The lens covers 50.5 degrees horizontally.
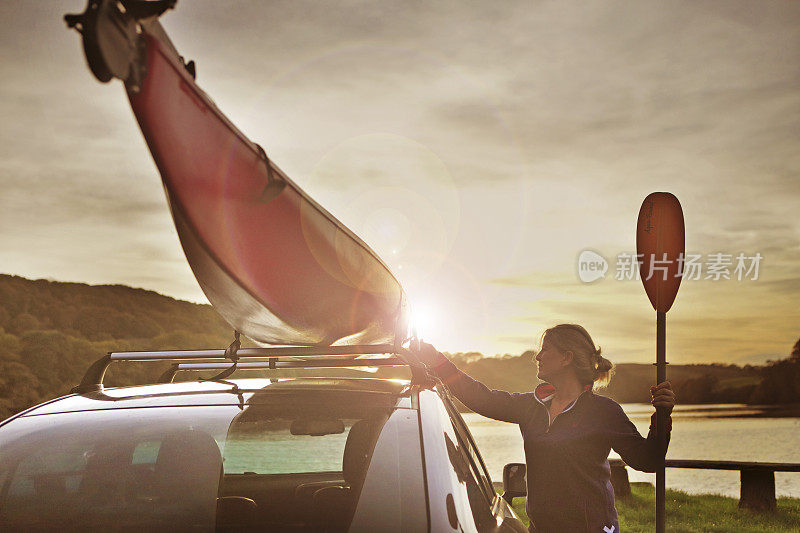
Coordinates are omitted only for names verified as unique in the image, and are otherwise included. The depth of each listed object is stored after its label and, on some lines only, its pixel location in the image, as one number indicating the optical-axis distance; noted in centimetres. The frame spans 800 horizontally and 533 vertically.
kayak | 315
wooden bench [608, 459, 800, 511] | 1298
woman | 420
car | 268
